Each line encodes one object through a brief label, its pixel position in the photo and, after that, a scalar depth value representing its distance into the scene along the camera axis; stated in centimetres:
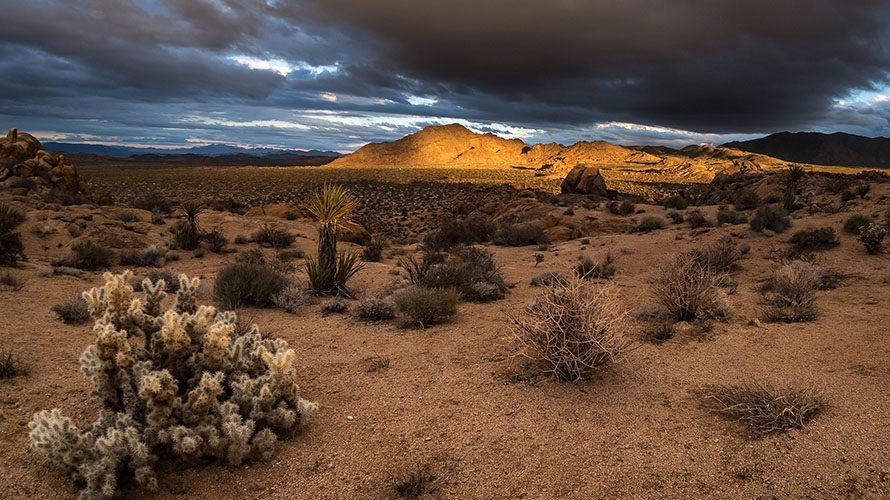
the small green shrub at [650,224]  1923
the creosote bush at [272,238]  1686
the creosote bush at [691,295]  725
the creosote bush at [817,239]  1280
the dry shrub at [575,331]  532
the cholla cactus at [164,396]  346
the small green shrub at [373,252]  1546
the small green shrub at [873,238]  1166
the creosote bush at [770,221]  1467
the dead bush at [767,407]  410
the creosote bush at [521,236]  1839
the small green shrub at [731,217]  1789
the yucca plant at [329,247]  994
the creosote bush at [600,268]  1132
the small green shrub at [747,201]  2266
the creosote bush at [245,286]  852
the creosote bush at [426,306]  779
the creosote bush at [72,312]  715
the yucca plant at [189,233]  1529
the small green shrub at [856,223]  1333
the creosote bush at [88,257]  1163
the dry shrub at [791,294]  731
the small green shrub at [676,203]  2628
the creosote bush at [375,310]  812
